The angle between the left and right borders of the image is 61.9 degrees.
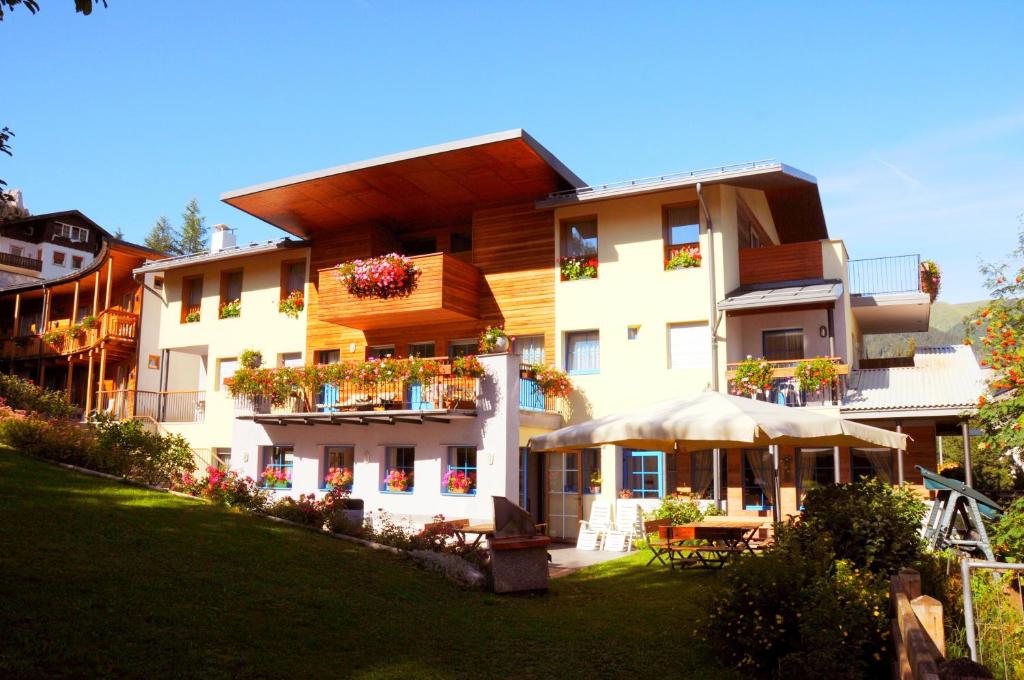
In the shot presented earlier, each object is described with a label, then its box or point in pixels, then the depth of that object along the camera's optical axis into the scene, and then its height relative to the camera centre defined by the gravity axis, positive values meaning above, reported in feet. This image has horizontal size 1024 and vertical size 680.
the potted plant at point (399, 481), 67.00 -1.84
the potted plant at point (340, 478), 69.79 -1.74
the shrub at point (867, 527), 28.12 -2.14
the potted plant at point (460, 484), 63.57 -1.90
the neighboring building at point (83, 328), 102.06 +15.72
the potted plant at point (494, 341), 65.26 +9.06
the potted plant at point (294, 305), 82.02 +14.41
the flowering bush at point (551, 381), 67.00 +6.09
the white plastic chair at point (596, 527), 60.90 -4.83
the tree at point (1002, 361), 33.04 +4.15
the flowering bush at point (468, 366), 62.28 +6.65
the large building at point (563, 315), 62.59 +11.54
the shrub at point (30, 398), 82.07 +5.33
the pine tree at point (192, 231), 234.17 +61.20
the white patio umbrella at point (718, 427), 33.99 +1.42
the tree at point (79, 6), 19.65 +10.26
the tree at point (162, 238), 243.19 +61.99
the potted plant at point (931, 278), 74.79 +16.49
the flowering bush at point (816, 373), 59.41 +6.19
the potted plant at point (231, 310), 87.25 +14.77
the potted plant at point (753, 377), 60.39 +6.01
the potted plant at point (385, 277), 69.46 +14.59
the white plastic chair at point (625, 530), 58.75 -4.90
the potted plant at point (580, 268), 69.10 +15.43
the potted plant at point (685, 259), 65.10 +15.35
